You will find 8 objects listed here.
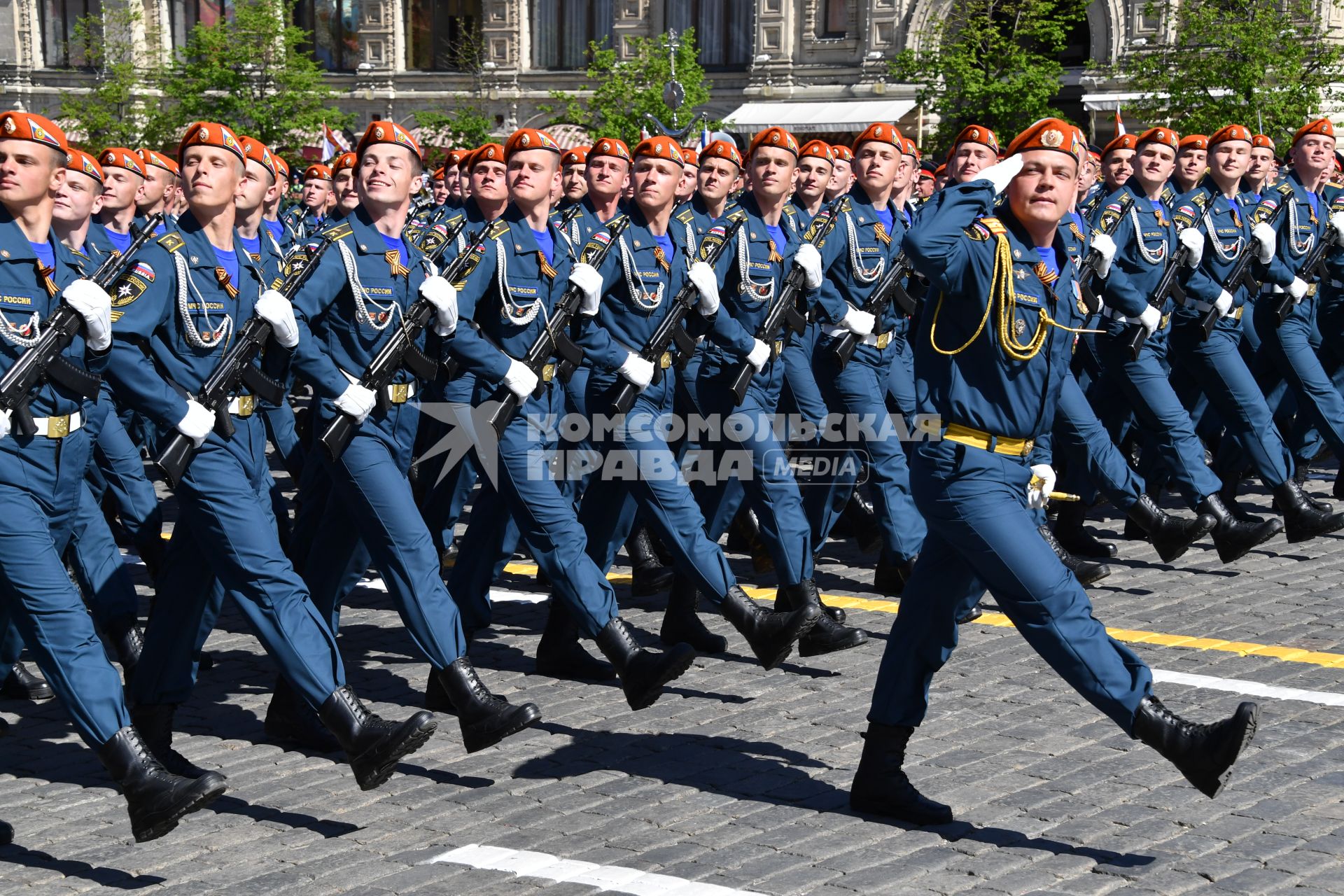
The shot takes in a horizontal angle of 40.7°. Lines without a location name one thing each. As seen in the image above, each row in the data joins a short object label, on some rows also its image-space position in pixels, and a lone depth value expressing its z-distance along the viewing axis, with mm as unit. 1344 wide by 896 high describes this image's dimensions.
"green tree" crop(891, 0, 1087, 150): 29469
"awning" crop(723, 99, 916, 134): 35156
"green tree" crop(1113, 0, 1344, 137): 22406
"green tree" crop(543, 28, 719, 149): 32531
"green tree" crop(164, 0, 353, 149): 31734
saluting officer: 5000
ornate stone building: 35594
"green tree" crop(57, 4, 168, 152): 33594
